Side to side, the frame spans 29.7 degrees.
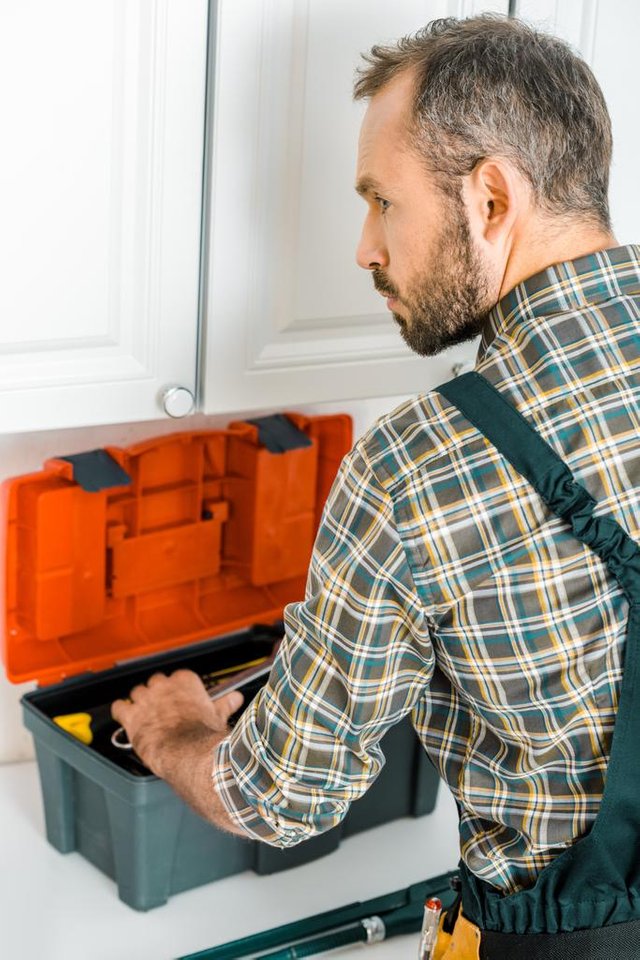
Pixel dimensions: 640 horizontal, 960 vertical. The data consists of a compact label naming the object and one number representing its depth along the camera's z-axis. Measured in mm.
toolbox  1368
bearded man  911
